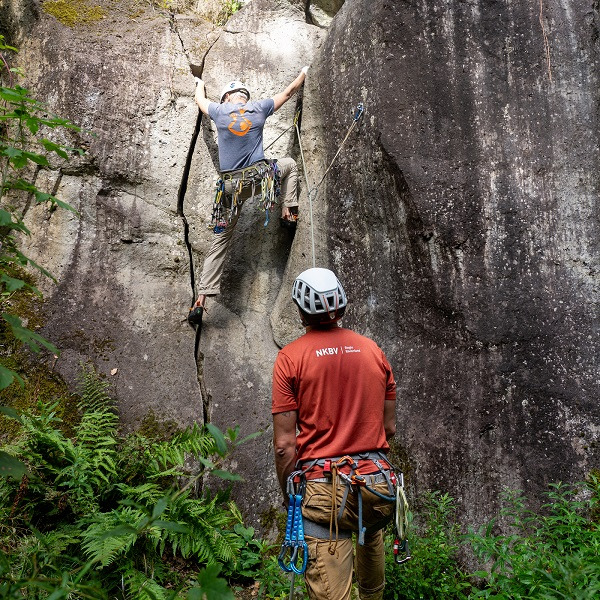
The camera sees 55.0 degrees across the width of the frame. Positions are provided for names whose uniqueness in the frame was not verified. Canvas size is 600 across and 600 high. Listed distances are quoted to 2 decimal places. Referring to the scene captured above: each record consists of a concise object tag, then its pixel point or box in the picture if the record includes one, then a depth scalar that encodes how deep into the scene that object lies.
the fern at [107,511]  4.85
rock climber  6.95
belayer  3.43
